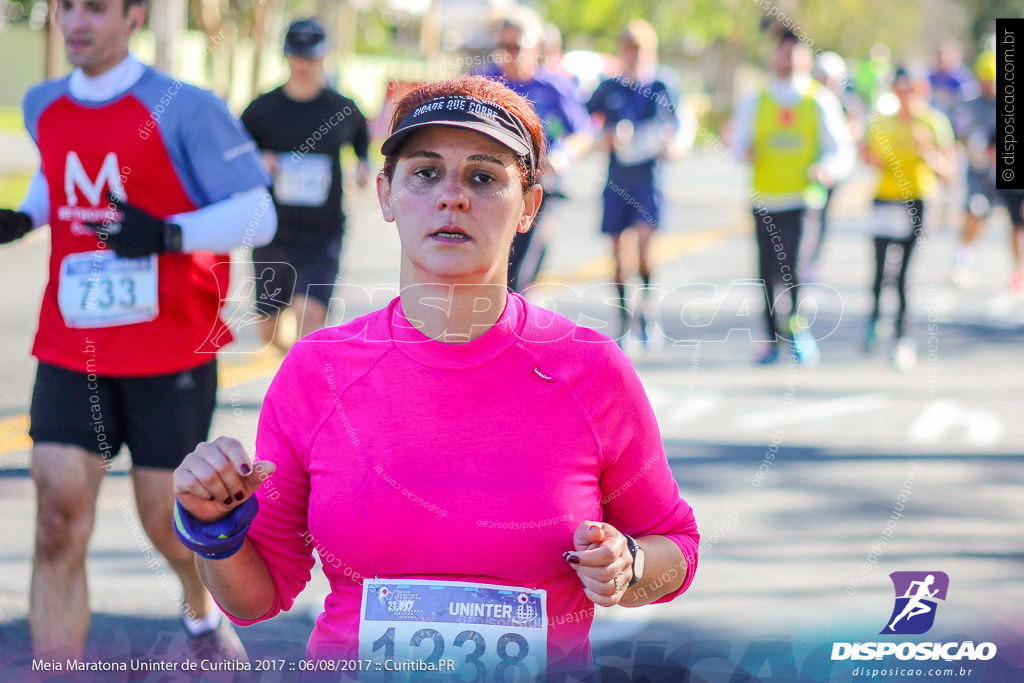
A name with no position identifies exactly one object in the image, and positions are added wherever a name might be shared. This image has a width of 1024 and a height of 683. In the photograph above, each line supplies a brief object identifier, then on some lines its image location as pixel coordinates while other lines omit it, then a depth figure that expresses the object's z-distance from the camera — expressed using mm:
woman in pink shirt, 4418
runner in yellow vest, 17812
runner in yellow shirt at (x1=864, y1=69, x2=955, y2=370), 18406
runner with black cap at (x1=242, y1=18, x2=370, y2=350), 13578
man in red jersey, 7168
